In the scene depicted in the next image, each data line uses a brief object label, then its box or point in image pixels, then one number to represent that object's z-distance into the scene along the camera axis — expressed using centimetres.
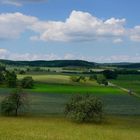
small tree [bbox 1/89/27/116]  8856
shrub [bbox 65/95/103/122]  8206
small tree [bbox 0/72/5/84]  18818
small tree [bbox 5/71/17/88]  17568
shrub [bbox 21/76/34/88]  17050
